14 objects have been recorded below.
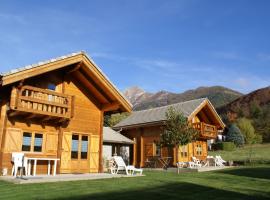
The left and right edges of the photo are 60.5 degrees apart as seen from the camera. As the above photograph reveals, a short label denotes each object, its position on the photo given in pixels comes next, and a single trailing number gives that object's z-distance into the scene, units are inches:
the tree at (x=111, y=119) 1366.5
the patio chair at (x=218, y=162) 741.3
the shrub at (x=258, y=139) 1523.2
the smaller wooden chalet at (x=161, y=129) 764.9
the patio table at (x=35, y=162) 417.3
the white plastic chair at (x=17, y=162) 398.5
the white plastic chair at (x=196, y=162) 682.6
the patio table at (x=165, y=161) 748.6
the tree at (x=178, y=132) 573.7
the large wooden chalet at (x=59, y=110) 419.4
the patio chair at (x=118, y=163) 490.0
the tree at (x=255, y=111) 1951.0
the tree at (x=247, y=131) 1546.0
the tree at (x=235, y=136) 1485.9
